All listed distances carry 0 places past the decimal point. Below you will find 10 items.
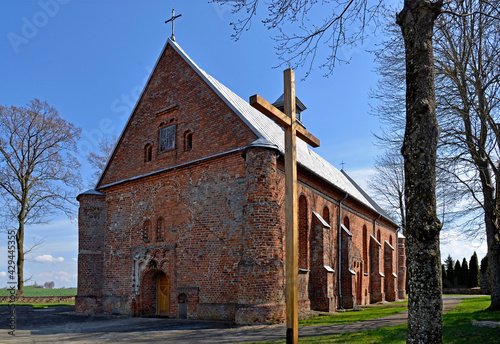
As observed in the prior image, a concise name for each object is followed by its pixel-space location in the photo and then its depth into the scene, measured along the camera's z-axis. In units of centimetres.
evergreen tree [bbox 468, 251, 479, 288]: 4553
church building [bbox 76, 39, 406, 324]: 1385
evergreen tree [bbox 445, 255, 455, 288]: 4825
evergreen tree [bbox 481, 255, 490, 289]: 3976
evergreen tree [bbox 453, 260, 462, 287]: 4741
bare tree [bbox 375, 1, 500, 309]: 1377
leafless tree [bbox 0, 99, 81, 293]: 2553
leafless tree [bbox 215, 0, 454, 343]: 635
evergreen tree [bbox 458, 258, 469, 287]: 4672
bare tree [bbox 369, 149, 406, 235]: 3775
